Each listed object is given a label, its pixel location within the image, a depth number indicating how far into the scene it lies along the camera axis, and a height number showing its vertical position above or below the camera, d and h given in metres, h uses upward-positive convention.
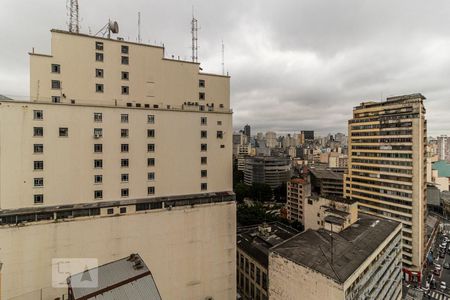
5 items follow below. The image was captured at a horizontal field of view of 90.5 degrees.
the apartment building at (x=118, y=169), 23.17 -2.55
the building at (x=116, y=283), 16.23 -10.42
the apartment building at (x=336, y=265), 22.44 -13.06
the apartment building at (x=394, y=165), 47.00 -4.64
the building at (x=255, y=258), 34.09 -17.97
